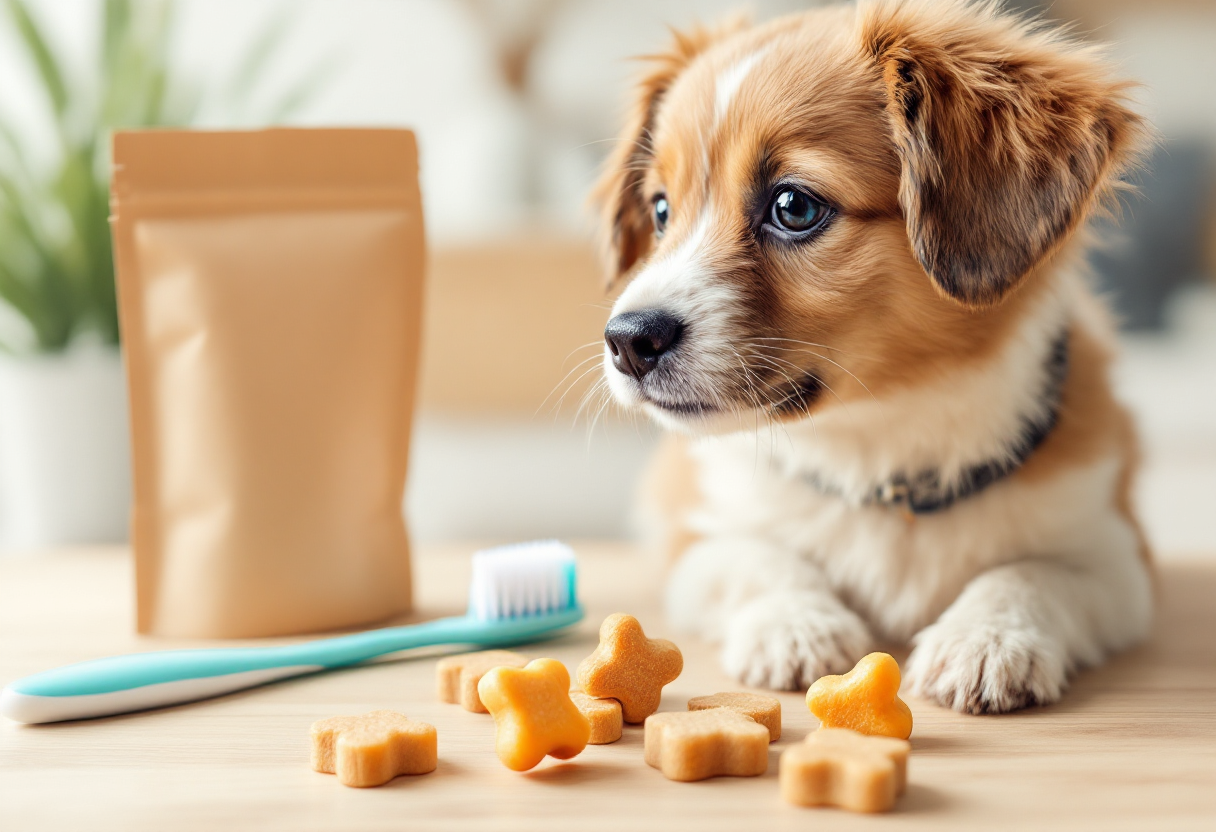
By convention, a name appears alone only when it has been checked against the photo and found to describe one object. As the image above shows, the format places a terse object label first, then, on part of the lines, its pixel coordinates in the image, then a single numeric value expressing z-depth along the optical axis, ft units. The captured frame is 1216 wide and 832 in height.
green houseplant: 2.98
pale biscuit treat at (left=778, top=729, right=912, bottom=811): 1.87
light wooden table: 1.86
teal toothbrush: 2.06
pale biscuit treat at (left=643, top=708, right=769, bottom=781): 1.92
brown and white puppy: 2.22
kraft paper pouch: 2.30
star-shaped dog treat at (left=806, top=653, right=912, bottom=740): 1.99
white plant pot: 2.97
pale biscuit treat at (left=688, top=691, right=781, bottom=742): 2.02
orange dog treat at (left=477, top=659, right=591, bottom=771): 1.93
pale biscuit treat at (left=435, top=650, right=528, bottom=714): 2.11
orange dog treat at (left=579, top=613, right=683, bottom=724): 2.06
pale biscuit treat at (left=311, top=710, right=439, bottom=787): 1.92
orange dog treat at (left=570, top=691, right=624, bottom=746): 2.02
